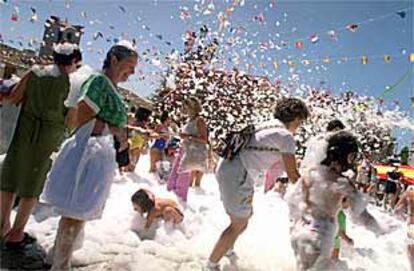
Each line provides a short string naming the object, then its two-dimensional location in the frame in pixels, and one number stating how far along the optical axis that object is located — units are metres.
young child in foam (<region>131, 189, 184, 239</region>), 5.49
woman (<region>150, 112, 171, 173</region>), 9.70
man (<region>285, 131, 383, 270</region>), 3.48
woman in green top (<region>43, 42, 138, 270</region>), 3.25
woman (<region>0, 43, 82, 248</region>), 4.15
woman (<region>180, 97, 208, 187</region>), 6.71
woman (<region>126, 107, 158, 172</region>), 8.88
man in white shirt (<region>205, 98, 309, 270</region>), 4.05
